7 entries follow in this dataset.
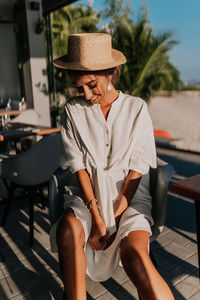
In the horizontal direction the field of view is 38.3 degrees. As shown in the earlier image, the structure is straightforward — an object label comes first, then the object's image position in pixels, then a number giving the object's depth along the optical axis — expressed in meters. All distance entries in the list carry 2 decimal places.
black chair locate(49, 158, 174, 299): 1.70
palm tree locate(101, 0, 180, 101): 7.30
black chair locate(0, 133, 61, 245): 2.62
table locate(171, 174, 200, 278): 1.34
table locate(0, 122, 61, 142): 2.96
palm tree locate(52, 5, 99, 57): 11.73
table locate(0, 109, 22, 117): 5.37
